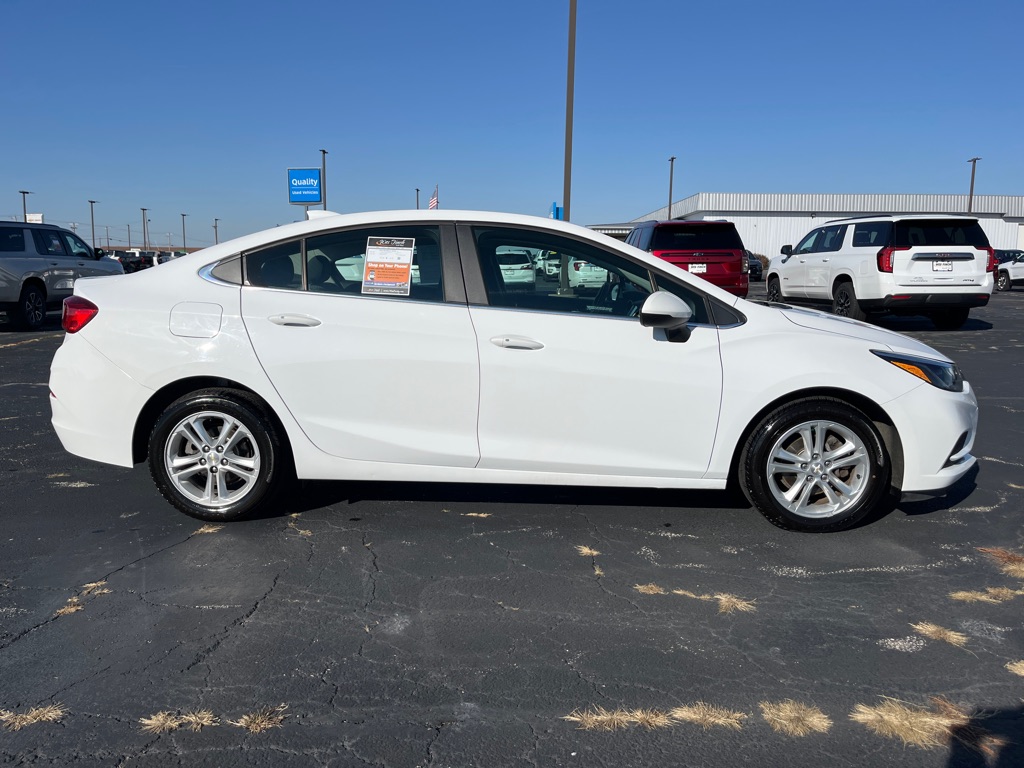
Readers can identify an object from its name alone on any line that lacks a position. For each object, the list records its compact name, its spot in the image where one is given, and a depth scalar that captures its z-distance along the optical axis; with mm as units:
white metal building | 59969
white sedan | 4086
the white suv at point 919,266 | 12844
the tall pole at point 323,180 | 28183
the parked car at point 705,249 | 13031
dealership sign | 29094
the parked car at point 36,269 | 13586
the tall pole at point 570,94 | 13836
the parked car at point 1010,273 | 29641
